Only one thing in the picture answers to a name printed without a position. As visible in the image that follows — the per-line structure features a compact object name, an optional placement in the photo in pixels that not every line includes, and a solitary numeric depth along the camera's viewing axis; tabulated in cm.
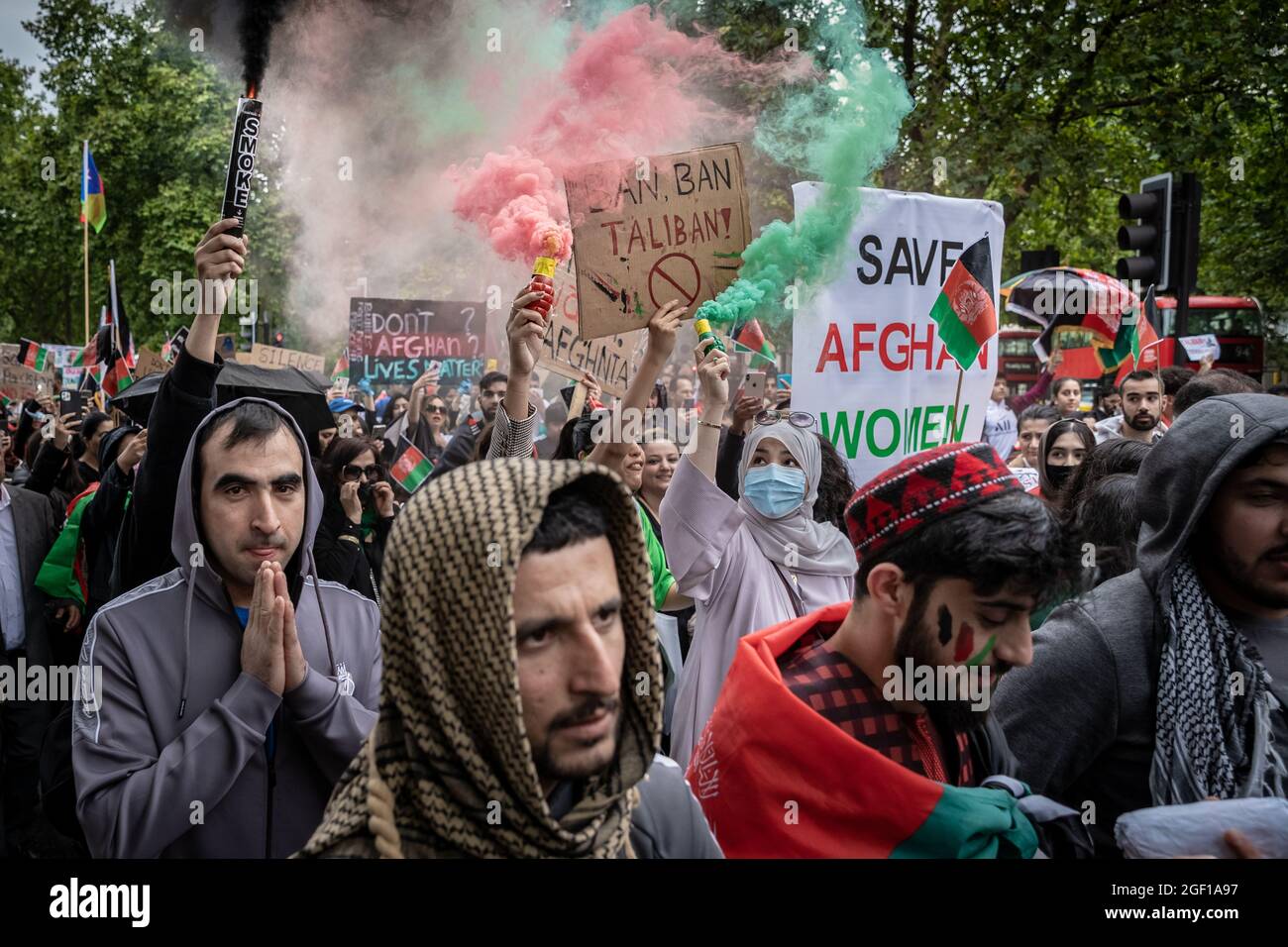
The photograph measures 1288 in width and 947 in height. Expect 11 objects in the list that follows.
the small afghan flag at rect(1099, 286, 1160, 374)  973
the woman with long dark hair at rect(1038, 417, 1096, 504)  605
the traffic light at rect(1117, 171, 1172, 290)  842
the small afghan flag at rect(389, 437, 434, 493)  647
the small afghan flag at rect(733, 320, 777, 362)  660
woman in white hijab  376
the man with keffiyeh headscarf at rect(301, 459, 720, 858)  154
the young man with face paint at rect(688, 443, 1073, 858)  213
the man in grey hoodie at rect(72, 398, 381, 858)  240
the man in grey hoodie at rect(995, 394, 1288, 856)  255
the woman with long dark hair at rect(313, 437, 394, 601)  582
